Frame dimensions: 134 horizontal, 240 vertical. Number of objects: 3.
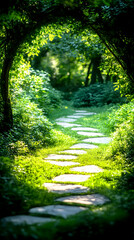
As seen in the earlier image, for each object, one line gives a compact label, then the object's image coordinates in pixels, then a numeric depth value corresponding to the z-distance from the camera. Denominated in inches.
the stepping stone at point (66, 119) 436.8
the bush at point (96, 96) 604.1
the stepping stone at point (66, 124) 381.5
